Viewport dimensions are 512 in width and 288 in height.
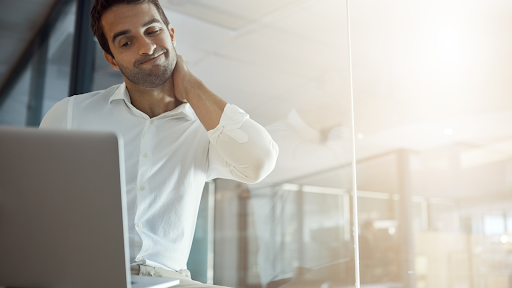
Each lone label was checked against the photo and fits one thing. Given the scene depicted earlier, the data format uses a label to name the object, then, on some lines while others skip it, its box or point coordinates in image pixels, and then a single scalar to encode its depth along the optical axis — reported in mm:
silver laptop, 663
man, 1471
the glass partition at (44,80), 3400
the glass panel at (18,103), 3744
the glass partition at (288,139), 1452
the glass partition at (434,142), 1062
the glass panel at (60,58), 3342
